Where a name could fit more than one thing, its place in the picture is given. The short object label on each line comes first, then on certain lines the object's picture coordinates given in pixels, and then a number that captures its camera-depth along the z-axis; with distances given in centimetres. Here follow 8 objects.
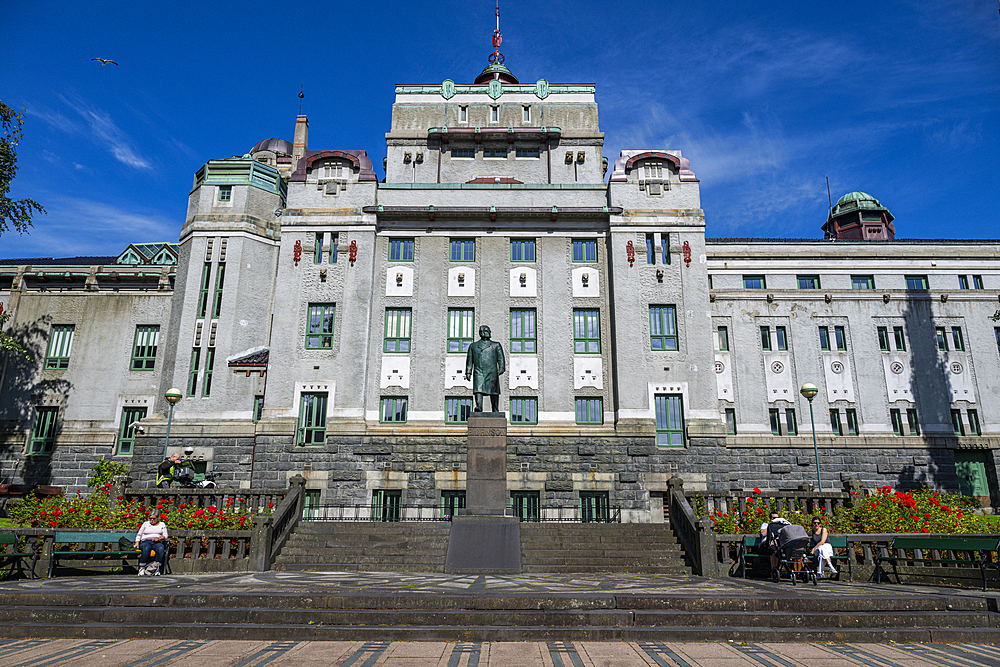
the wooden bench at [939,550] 1280
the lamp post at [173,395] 2412
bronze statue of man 2080
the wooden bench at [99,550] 1547
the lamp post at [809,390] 2425
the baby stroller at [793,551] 1443
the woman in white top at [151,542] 1577
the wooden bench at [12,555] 1458
